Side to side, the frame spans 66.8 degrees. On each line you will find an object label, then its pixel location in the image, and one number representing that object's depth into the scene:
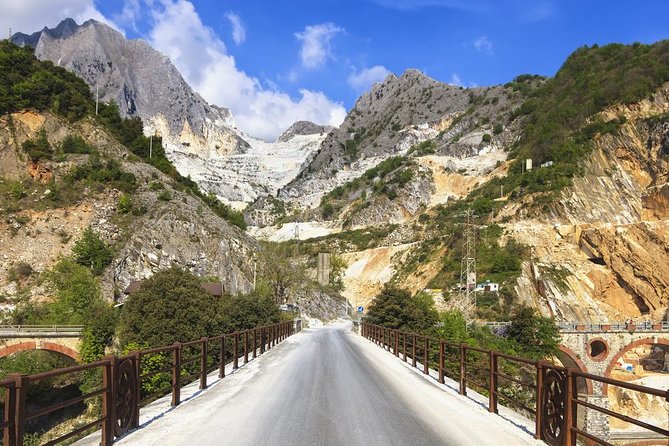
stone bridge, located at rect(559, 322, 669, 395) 48.03
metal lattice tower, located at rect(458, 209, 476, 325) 58.02
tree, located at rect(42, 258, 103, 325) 43.55
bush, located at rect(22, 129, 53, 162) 61.31
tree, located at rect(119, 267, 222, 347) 26.73
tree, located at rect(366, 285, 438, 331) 38.72
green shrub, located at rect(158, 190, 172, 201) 63.43
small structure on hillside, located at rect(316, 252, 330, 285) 98.62
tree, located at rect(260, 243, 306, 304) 65.38
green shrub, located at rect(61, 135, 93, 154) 65.19
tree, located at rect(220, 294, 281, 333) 35.38
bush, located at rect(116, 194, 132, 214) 59.38
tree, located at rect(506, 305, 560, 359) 43.38
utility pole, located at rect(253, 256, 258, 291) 62.84
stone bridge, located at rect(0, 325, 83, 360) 35.09
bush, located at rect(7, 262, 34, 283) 48.22
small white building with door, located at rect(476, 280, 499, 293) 62.09
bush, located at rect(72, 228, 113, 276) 51.00
